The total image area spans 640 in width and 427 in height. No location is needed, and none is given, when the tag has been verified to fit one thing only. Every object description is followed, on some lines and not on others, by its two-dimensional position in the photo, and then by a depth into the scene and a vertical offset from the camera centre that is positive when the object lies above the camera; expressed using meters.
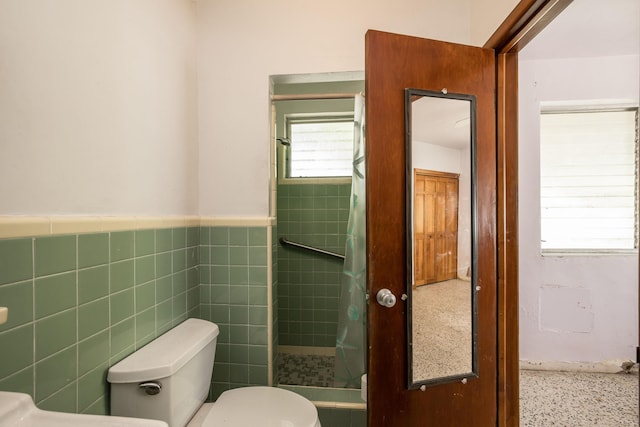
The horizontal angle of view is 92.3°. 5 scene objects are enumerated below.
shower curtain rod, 1.66 +0.64
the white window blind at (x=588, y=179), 2.34 +0.27
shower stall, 2.59 -0.19
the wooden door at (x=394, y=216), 1.22 -0.01
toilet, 1.03 -0.63
